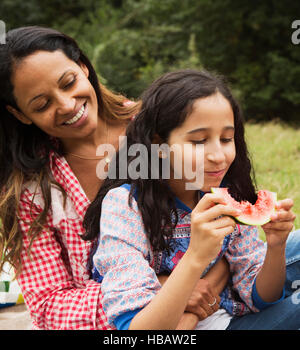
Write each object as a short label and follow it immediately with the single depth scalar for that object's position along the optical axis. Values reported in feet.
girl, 6.08
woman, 8.04
